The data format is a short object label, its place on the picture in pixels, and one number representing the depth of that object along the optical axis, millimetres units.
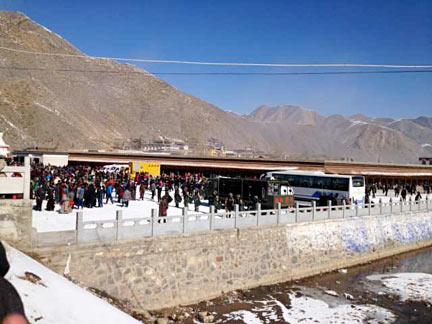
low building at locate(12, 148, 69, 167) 43344
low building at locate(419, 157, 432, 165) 76350
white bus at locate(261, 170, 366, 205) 30062
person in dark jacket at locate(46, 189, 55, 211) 18859
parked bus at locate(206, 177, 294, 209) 23516
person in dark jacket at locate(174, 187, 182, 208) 23609
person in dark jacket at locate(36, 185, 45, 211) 18688
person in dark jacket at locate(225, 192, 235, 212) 21455
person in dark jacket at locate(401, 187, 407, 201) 34612
